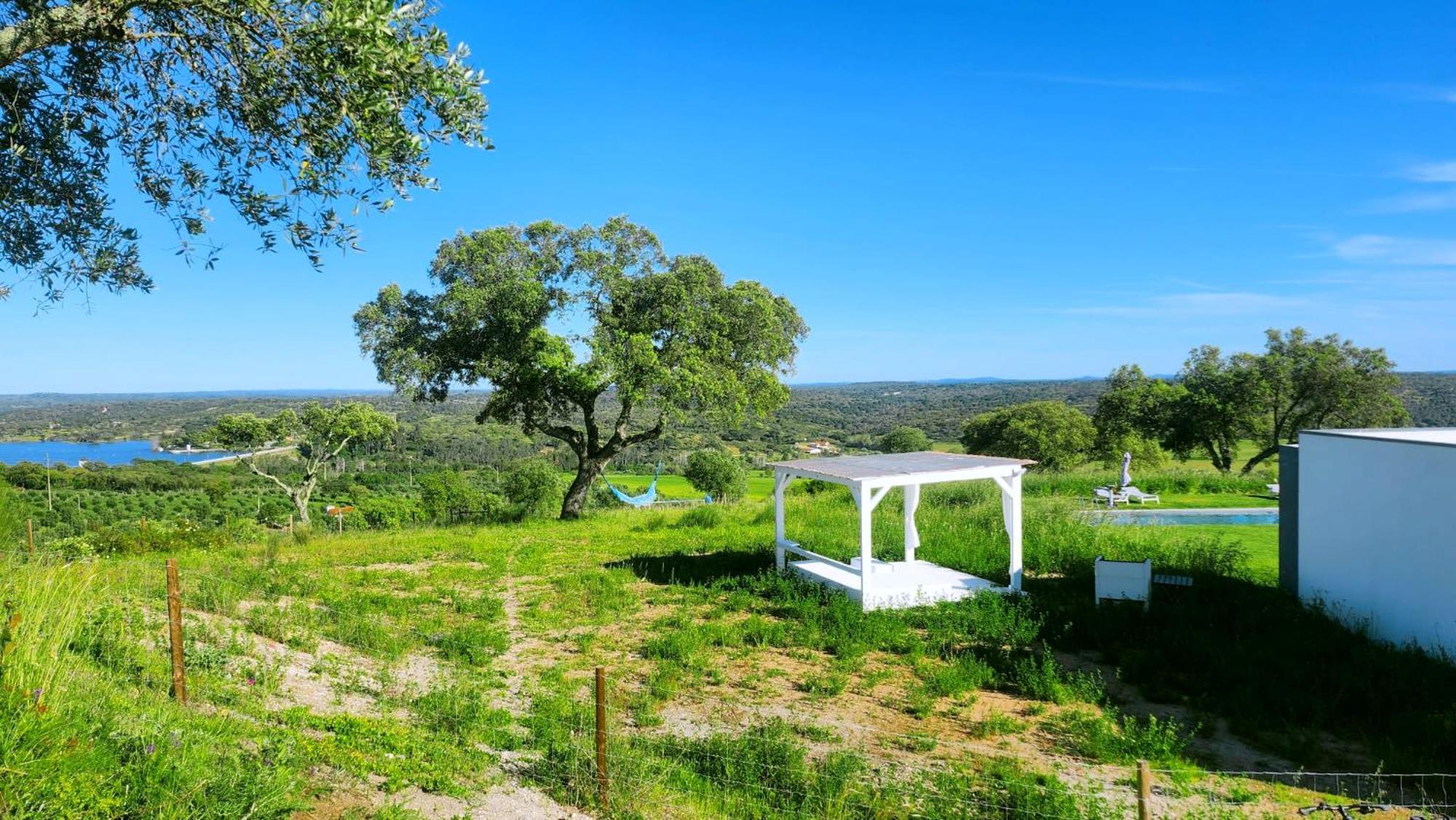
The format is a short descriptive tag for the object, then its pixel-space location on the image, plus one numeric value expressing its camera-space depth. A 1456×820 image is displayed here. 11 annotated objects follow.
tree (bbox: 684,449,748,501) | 38.66
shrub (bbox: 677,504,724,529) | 15.12
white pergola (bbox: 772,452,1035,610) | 8.79
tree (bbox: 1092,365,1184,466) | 32.72
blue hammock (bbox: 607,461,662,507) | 22.59
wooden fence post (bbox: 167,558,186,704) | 4.54
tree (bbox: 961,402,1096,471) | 40.12
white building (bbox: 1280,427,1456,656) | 6.73
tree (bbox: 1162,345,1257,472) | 29.52
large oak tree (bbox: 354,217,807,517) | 14.11
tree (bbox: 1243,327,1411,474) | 26.84
